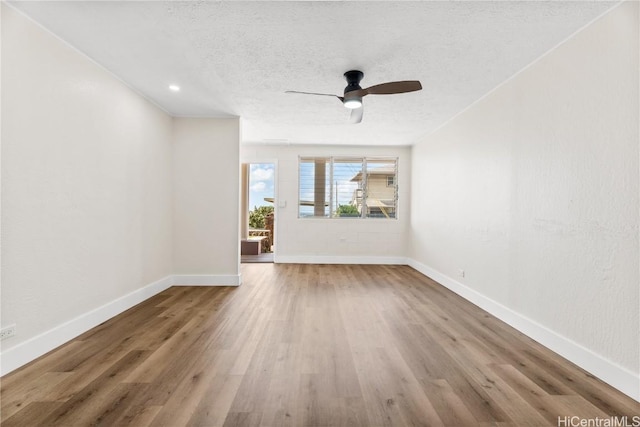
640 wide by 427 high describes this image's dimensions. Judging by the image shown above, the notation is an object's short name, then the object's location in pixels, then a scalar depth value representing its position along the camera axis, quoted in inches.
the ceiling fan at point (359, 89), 100.7
